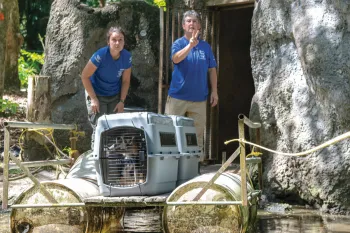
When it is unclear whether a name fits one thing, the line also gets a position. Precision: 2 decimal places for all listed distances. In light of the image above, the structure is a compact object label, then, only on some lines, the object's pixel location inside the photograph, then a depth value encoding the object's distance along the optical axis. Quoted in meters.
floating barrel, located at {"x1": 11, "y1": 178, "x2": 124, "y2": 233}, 6.02
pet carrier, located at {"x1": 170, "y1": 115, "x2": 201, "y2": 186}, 6.46
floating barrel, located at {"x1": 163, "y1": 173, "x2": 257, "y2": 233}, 5.66
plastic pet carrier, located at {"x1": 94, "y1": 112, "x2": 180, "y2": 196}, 5.88
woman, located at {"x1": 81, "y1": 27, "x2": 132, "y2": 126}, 7.34
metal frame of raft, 5.50
